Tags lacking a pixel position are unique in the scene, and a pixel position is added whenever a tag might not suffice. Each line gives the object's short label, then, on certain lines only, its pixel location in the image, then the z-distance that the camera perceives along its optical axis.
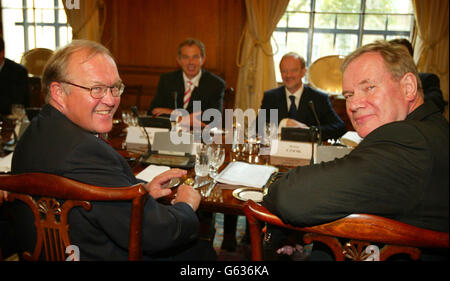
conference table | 1.44
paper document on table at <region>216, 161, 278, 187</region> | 1.67
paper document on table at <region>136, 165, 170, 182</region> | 1.72
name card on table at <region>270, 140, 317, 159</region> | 2.03
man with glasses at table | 1.06
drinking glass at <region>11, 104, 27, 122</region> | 2.81
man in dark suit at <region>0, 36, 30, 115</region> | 3.75
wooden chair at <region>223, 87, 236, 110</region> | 3.37
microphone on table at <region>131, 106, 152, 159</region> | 2.02
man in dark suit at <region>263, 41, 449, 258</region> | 0.90
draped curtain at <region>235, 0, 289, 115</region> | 4.70
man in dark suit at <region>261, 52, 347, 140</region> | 3.21
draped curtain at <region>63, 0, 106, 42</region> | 5.21
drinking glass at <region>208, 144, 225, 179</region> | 1.69
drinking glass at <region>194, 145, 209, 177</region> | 1.64
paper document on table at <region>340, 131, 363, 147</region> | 2.27
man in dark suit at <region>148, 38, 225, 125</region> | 3.54
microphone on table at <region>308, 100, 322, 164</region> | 1.91
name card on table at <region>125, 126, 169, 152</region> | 2.29
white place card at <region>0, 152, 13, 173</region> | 1.76
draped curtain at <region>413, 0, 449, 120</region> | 4.41
